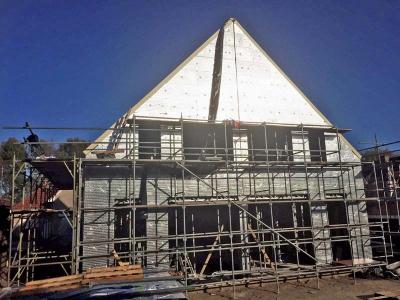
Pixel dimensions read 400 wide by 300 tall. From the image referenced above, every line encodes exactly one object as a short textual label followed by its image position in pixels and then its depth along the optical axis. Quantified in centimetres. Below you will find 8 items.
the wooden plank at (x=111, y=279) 978
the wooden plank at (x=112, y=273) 1029
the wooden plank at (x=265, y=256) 1321
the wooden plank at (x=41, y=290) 917
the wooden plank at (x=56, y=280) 963
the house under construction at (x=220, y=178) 1277
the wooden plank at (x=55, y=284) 953
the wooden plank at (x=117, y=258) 1155
